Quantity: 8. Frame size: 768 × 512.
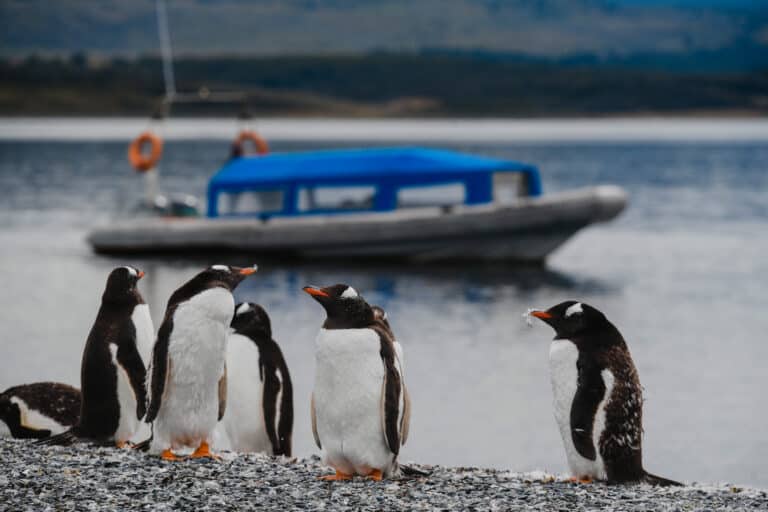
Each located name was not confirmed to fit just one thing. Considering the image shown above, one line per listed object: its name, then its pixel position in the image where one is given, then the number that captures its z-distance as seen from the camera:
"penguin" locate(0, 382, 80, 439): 15.93
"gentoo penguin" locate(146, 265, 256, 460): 13.70
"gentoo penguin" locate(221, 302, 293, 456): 15.59
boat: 45.69
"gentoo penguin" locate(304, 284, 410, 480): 13.00
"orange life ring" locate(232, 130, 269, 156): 52.12
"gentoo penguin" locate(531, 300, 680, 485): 13.29
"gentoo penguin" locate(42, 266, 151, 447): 14.52
